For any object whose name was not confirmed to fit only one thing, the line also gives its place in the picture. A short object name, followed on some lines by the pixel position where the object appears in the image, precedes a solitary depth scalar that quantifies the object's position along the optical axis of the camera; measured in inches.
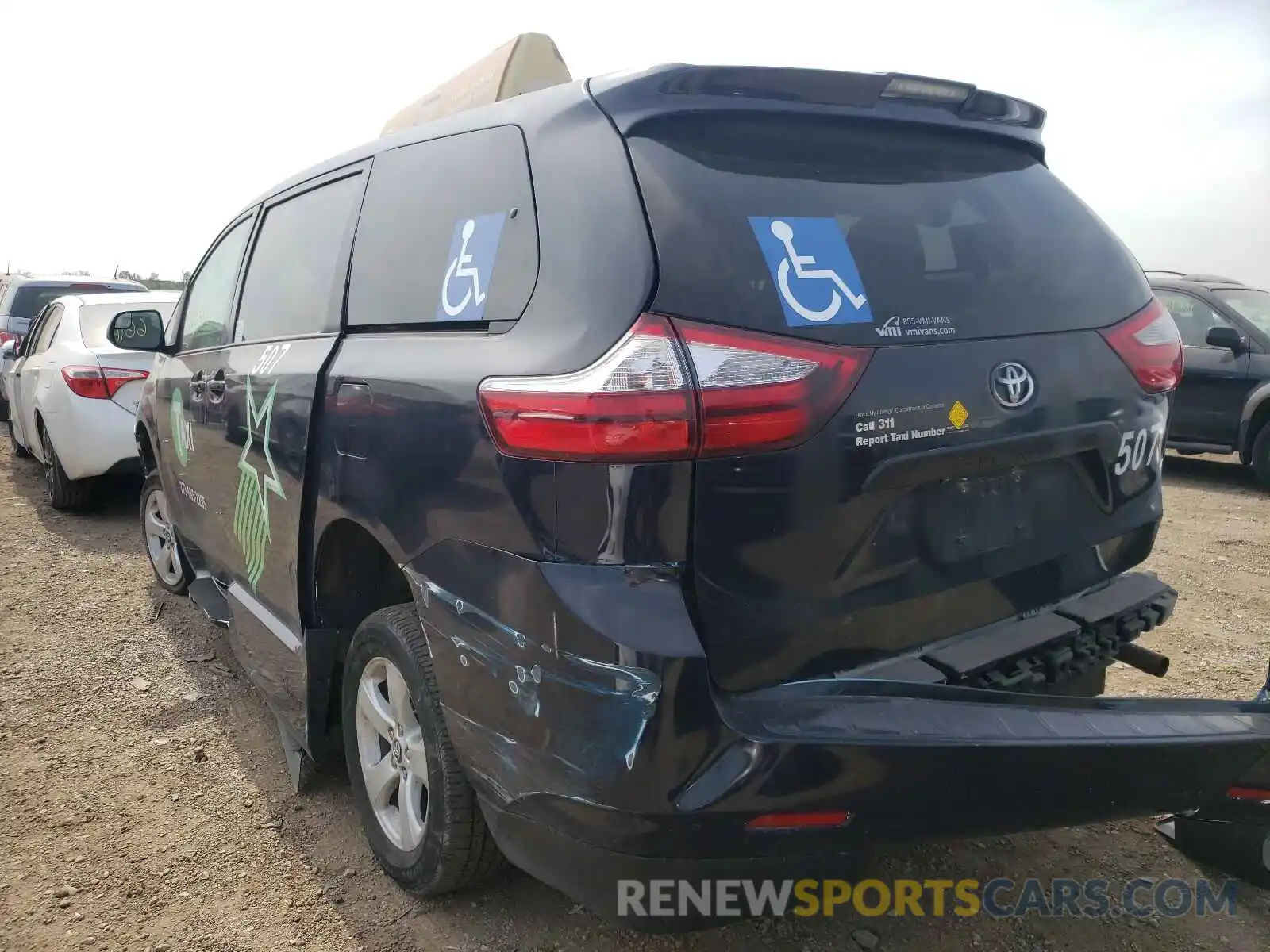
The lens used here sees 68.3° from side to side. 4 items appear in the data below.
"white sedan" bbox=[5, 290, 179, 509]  241.4
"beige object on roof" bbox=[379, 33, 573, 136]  131.4
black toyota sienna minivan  64.6
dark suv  301.6
